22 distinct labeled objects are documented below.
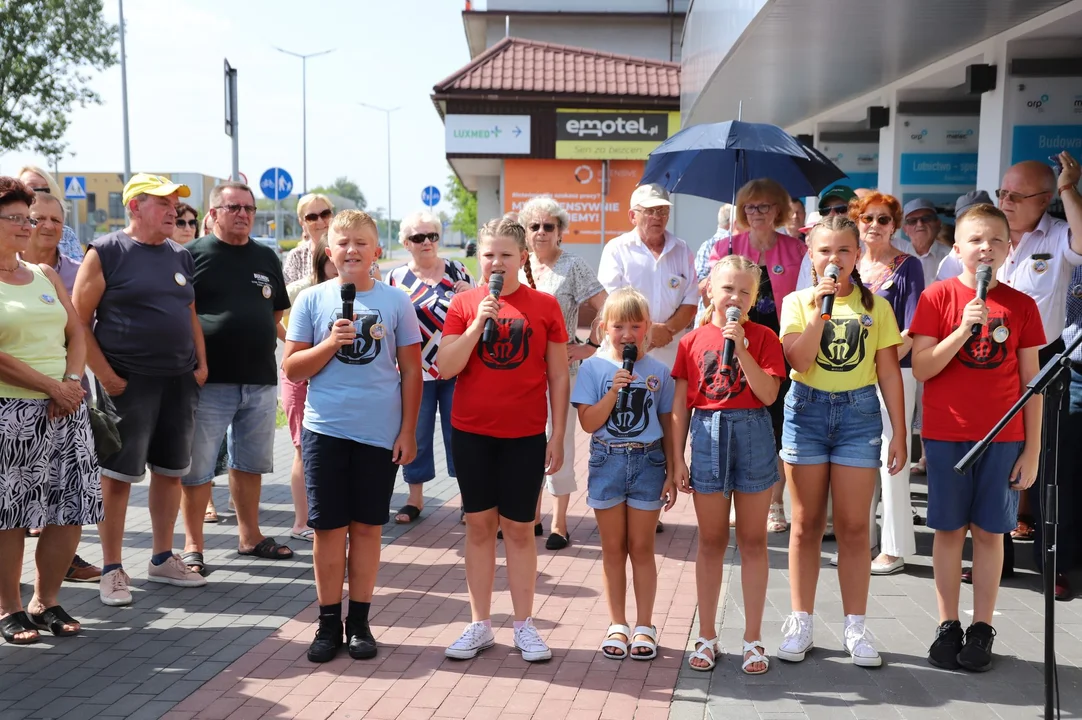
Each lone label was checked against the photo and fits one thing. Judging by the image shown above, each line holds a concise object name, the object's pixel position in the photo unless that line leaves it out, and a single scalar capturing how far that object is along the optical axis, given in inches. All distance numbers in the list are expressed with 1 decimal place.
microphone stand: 135.1
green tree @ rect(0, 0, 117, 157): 1138.7
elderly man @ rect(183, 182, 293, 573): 237.5
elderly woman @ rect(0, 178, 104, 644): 189.0
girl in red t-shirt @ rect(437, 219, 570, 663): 181.8
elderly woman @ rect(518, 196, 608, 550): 248.4
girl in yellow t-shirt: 177.0
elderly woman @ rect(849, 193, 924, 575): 215.8
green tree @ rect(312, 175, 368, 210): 7050.2
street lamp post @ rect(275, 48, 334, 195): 1791.5
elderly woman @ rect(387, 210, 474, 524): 257.3
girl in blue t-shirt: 180.1
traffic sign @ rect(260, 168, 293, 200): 956.6
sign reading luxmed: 888.9
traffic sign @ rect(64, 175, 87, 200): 1022.4
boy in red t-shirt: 176.9
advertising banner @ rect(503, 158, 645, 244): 920.9
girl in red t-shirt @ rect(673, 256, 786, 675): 175.9
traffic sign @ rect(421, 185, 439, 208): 1403.8
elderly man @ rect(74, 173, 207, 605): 215.5
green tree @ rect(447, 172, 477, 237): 2317.9
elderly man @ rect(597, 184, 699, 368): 255.0
